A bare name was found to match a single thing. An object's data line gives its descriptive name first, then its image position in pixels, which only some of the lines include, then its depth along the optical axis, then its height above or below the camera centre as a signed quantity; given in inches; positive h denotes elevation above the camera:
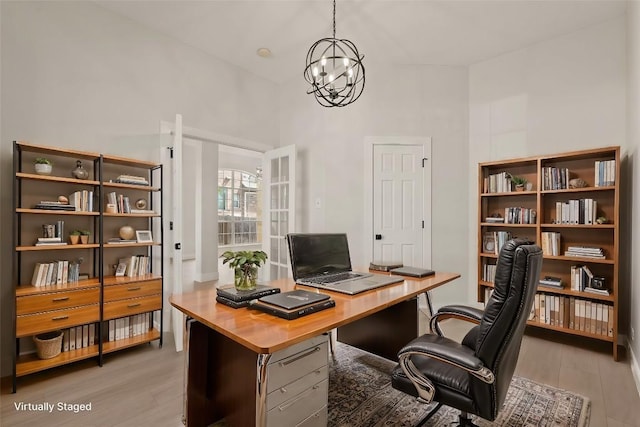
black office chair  48.2 -23.0
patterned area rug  73.4 -48.8
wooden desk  49.6 -23.9
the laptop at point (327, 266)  79.7 -15.1
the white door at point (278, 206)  168.1 +3.7
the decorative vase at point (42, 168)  96.0 +13.5
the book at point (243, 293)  63.7 -17.0
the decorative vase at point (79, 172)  102.5 +13.2
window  315.6 +4.9
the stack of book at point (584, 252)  113.9 -14.3
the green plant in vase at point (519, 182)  134.8 +13.6
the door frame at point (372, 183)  159.6 +13.4
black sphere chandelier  84.4 +69.7
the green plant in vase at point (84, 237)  104.2 -8.3
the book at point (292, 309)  56.0 -18.0
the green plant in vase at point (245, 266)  68.0 -11.7
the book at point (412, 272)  92.3 -17.8
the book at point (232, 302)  62.6 -18.3
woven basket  93.6 -40.4
